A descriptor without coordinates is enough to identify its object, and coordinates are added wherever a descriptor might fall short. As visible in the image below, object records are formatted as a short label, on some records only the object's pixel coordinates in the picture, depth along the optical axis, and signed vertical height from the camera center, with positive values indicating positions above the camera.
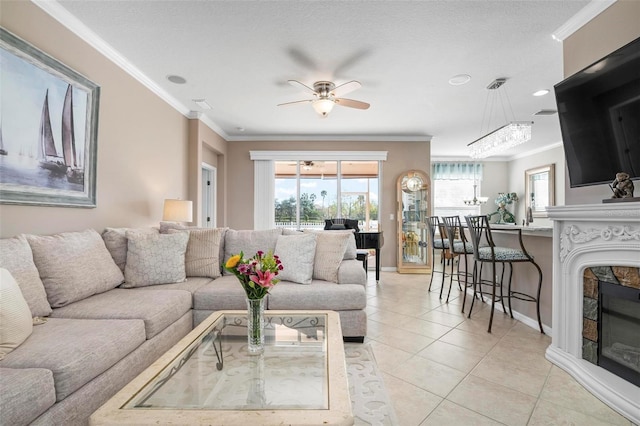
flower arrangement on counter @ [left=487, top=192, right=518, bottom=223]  7.30 +0.24
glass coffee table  0.99 -0.70
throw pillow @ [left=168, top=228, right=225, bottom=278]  2.85 -0.40
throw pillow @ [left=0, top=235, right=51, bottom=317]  1.63 -0.34
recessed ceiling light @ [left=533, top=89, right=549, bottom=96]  3.59 +1.50
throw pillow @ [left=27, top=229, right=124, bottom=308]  1.86 -0.37
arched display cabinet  5.75 -0.08
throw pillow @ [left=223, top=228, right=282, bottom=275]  3.04 -0.30
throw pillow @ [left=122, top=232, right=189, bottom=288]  2.47 -0.41
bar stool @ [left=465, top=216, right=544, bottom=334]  2.78 -0.38
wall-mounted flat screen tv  1.75 +0.64
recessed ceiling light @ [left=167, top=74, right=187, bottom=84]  3.30 +1.51
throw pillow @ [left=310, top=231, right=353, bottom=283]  2.78 -0.39
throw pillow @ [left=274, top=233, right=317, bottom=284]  2.70 -0.41
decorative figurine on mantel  1.78 +0.18
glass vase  1.53 -0.58
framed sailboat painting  1.89 +0.60
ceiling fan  3.22 +1.28
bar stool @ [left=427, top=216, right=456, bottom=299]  4.08 -0.37
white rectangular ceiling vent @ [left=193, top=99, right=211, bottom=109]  3.98 +1.50
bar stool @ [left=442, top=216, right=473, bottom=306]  3.47 -0.33
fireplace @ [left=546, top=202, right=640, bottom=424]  1.74 -0.57
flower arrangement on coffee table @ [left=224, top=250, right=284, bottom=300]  1.47 -0.30
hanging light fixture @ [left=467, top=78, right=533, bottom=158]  3.52 +0.98
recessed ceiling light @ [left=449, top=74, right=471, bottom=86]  3.23 +1.50
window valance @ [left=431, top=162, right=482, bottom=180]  7.68 +1.17
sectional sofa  1.25 -0.61
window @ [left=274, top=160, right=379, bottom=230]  5.96 +0.42
